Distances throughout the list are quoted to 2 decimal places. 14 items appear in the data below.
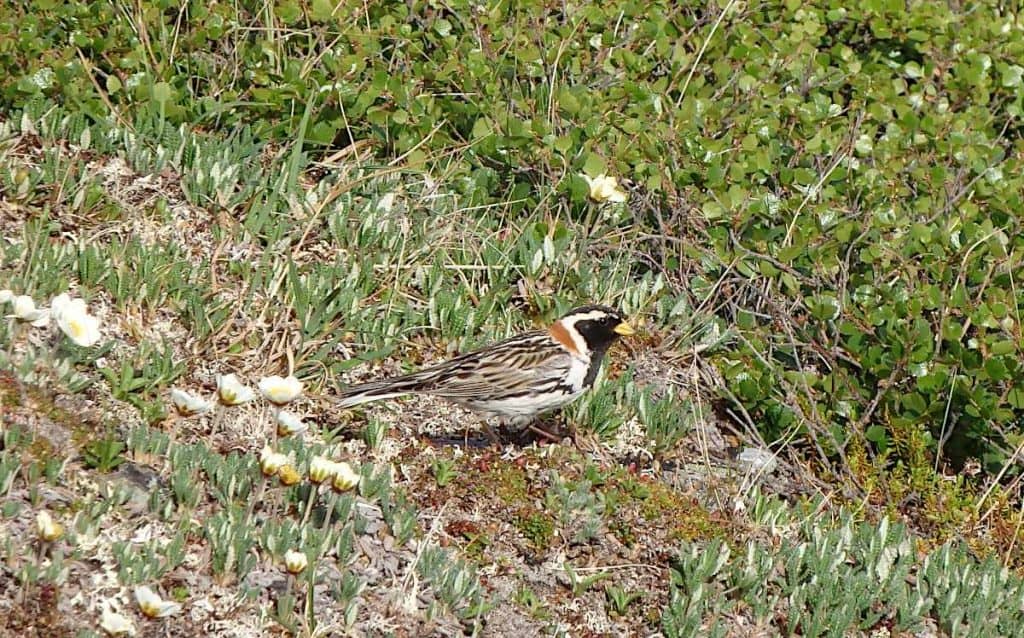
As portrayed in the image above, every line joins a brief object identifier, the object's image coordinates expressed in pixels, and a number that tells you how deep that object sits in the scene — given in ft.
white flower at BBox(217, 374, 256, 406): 36.27
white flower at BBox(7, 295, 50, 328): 37.35
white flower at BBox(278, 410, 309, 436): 37.96
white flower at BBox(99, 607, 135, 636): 31.96
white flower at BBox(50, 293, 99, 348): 38.11
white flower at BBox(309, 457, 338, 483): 36.22
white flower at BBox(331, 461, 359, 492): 36.32
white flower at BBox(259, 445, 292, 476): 36.40
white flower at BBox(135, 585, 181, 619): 32.86
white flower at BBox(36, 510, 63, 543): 33.24
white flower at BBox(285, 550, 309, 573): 34.51
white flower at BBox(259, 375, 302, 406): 37.19
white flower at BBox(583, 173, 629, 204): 53.16
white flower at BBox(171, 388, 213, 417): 36.65
